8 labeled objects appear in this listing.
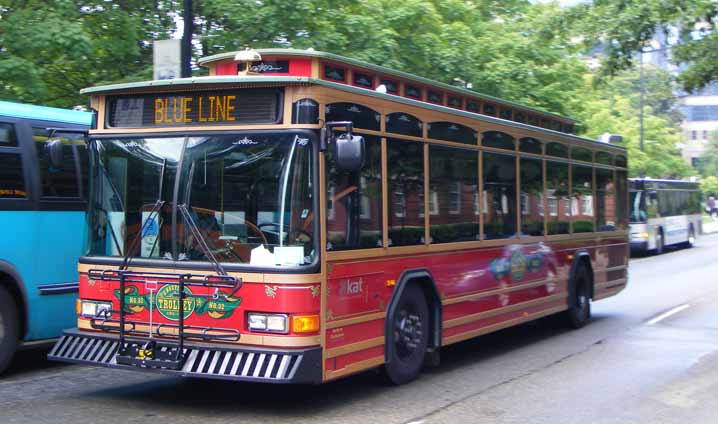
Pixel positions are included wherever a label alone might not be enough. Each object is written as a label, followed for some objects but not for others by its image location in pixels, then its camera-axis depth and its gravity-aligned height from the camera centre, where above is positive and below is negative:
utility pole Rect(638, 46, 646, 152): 47.44 +5.85
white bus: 31.12 +0.67
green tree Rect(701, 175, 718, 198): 68.62 +3.54
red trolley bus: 7.23 +0.09
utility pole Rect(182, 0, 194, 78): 12.92 +2.81
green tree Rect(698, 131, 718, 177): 87.38 +7.22
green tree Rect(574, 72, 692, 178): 45.53 +5.26
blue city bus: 9.23 +0.09
